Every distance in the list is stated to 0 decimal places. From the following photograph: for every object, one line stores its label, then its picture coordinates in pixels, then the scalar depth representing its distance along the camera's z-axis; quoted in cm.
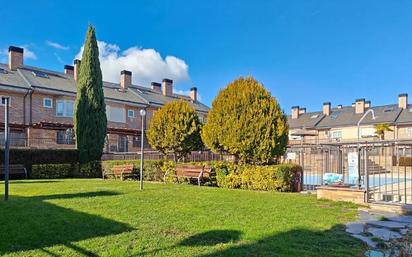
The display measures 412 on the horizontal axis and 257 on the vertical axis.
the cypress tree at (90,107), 2203
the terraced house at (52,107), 2781
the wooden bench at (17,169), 1848
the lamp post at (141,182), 1186
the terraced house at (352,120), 4245
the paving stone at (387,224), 639
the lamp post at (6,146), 861
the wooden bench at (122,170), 1742
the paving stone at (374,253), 458
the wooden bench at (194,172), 1395
